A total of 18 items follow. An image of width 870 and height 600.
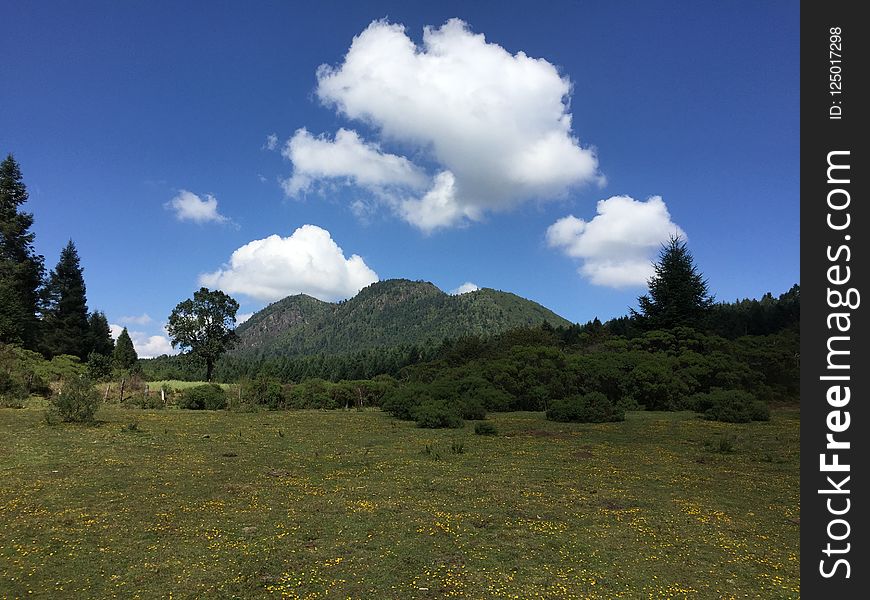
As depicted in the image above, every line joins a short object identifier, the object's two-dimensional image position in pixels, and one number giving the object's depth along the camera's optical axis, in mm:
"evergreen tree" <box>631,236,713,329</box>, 52594
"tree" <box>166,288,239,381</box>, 66875
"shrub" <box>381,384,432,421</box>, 31578
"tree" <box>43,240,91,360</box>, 65769
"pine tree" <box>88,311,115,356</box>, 72375
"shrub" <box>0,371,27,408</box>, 32962
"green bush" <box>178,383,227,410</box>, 38844
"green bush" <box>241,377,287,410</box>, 41219
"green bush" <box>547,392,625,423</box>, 28797
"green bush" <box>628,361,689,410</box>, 35344
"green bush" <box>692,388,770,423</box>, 28747
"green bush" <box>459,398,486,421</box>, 29828
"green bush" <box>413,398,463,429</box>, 27031
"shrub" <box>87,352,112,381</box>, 49169
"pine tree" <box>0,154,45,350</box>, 54656
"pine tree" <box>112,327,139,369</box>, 66819
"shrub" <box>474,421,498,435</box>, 24319
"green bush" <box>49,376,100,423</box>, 23125
